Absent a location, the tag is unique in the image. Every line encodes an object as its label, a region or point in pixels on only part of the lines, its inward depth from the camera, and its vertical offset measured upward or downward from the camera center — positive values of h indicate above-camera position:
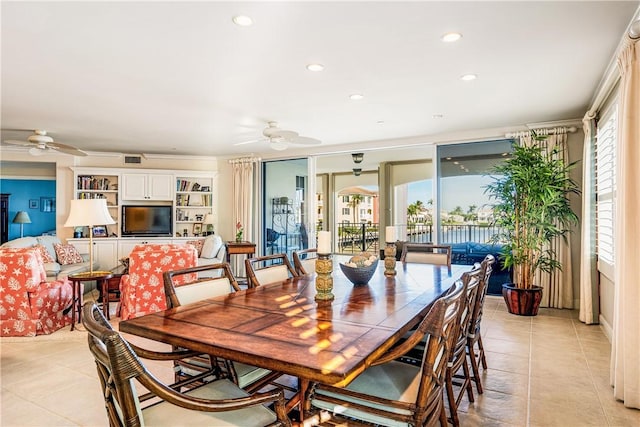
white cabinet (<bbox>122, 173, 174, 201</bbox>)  7.55 +0.59
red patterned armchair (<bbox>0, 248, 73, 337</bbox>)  3.84 -0.82
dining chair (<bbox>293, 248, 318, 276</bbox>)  3.36 -0.46
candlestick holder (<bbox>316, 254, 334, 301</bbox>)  2.21 -0.37
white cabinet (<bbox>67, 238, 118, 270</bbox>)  7.24 -0.69
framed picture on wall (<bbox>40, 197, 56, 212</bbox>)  9.60 +0.30
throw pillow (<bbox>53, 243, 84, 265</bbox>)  6.40 -0.66
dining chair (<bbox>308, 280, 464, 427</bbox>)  1.46 -0.75
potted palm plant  4.54 +0.04
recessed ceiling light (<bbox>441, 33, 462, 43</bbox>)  2.62 +1.24
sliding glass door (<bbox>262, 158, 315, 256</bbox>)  7.30 +0.19
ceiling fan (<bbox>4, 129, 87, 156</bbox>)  5.26 +0.99
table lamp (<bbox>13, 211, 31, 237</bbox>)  8.84 -0.05
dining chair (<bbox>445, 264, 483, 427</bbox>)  1.96 -0.68
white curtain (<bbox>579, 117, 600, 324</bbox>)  4.32 -0.25
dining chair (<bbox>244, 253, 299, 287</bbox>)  2.73 -0.44
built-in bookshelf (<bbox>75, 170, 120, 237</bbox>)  7.38 +0.52
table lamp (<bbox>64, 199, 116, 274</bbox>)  4.26 +0.03
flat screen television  7.55 -0.10
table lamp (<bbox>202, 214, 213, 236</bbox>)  7.68 -0.07
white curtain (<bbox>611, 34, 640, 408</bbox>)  2.41 -0.13
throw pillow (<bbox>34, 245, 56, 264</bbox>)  5.79 -0.60
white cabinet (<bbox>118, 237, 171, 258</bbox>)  7.38 -0.55
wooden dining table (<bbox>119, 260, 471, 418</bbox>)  1.34 -0.49
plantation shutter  3.63 +0.31
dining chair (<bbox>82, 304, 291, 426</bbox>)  1.13 -0.60
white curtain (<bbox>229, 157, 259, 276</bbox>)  7.71 +0.34
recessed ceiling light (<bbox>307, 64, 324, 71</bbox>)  3.14 +1.23
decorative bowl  2.61 -0.39
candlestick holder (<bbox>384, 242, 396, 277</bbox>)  3.10 -0.38
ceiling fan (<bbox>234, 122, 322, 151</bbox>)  4.64 +0.98
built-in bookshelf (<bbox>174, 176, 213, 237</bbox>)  7.95 +0.25
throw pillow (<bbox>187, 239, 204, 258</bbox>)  7.18 -0.53
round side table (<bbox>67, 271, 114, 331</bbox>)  4.20 -0.74
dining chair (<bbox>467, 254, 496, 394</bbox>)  2.56 -0.71
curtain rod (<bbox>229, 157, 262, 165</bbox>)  7.67 +1.13
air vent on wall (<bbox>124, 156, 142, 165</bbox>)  7.75 +1.14
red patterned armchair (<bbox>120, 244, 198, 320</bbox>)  4.20 -0.68
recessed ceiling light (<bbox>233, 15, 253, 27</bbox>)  2.37 +1.23
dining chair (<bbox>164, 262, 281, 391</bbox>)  1.97 -0.77
